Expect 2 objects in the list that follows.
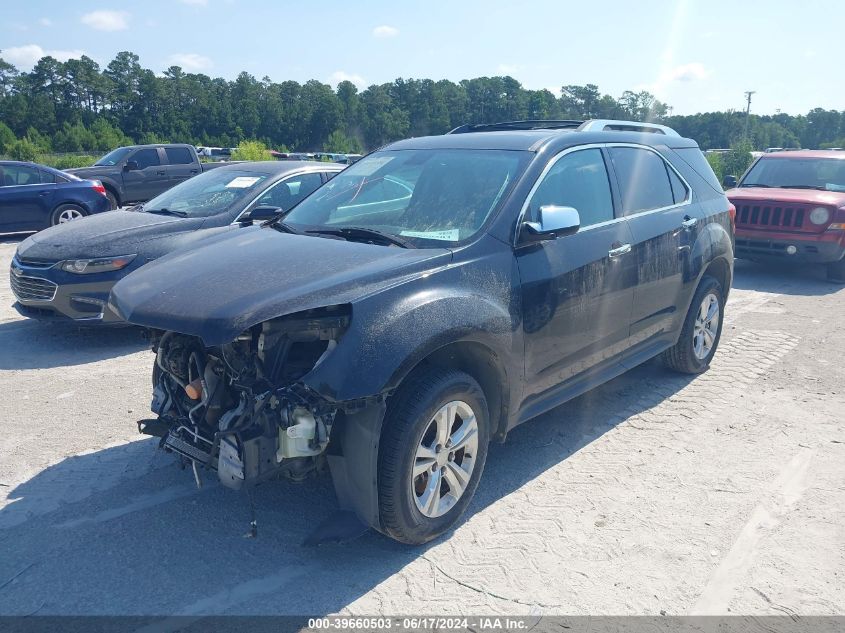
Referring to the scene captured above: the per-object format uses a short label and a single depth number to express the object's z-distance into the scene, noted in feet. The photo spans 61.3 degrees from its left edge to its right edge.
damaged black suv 10.12
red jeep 32.27
